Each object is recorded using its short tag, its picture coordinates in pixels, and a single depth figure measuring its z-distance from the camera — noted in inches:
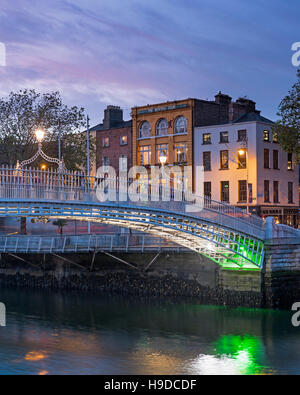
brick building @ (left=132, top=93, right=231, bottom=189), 2225.6
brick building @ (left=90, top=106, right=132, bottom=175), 2410.2
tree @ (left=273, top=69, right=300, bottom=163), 1704.0
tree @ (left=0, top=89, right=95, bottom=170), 1861.5
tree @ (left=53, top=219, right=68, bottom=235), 2010.3
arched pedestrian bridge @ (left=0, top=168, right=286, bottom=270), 1099.9
